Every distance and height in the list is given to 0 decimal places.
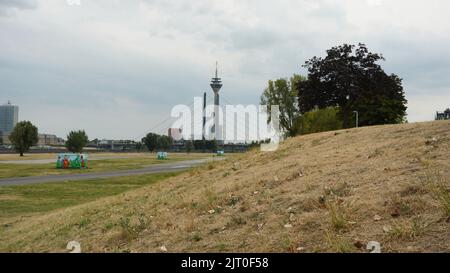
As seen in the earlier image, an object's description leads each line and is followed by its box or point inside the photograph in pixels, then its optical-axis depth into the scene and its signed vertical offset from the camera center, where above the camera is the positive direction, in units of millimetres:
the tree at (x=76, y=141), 96125 +1151
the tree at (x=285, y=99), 61572 +6455
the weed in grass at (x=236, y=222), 7473 -1243
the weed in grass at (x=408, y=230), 5438 -1003
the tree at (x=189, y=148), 149000 -476
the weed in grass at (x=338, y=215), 6166 -957
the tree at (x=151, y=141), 145500 +1762
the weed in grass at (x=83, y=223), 10764 -1844
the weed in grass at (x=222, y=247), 6348 -1412
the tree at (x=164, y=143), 153625 +1251
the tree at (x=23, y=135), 80938 +2033
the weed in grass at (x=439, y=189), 5777 -587
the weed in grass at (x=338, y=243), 5430 -1183
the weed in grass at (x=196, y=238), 7116 -1427
